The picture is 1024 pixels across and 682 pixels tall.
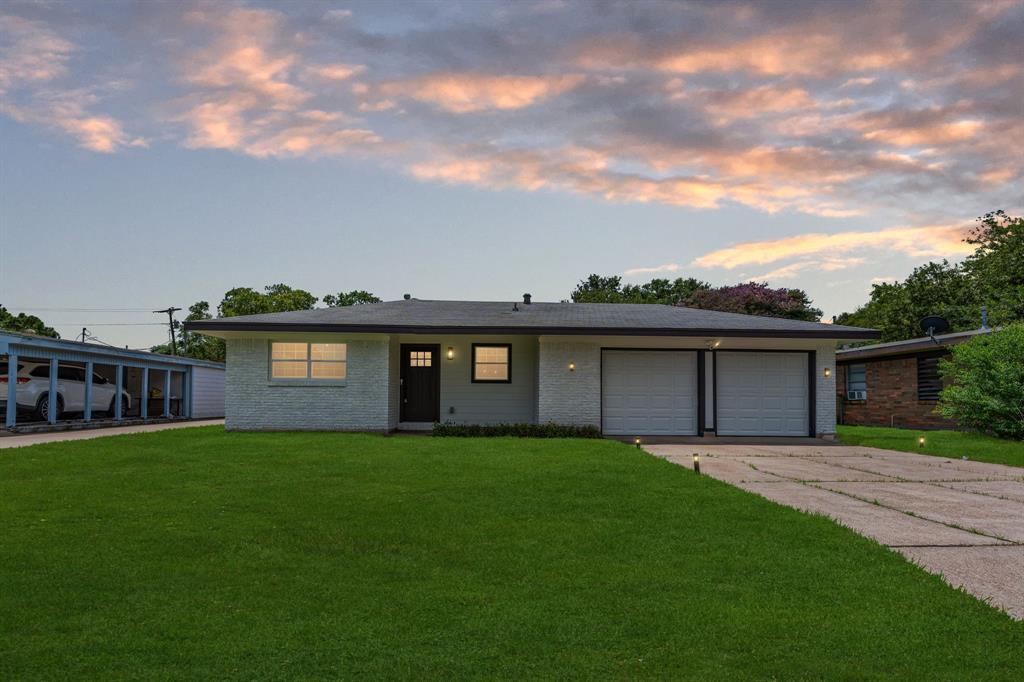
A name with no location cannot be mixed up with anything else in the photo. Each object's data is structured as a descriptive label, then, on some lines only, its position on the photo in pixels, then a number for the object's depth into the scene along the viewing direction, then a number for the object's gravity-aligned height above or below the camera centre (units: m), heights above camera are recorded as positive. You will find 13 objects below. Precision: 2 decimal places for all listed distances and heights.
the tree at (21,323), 55.03 +3.99
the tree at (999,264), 28.00 +4.98
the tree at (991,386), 17.23 -0.26
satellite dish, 24.97 +1.81
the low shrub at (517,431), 17.95 -1.41
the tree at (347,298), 59.41 +6.25
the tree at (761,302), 44.50 +4.52
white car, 20.27 -0.49
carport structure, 19.27 -0.27
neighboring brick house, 23.30 -0.29
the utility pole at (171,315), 69.19 +5.58
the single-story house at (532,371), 18.34 +0.09
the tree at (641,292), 60.06 +7.17
